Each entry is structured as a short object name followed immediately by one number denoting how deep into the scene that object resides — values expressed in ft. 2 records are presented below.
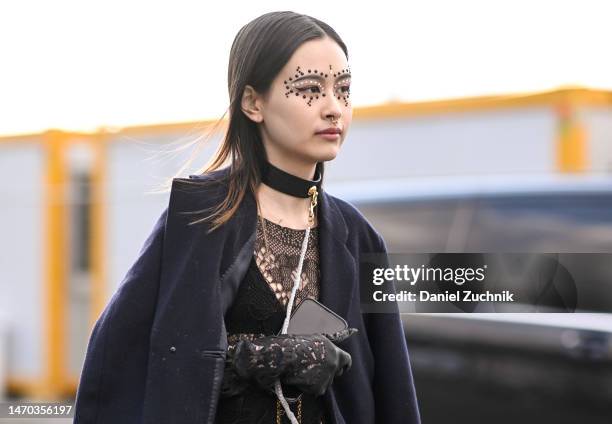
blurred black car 25.34
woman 16.82
